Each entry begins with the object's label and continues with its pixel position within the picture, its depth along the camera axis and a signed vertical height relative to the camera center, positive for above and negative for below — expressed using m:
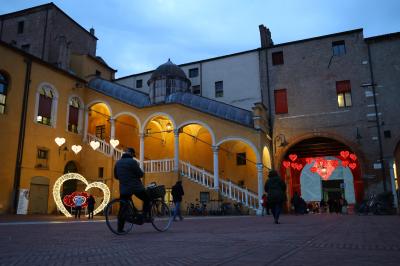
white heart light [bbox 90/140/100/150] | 22.56 +3.94
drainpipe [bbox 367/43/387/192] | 23.22 +5.07
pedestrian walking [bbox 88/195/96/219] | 17.14 +0.15
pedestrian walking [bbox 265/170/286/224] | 10.51 +0.43
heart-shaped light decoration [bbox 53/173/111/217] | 18.31 +0.87
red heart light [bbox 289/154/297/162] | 25.17 +3.37
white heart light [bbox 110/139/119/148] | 21.91 +3.93
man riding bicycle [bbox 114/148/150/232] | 6.68 +0.52
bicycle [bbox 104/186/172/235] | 6.54 -0.09
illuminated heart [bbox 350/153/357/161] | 24.08 +3.22
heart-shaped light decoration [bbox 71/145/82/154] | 22.39 +3.67
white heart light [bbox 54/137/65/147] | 21.16 +3.91
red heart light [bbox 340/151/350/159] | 23.70 +3.35
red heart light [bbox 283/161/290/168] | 25.33 +2.92
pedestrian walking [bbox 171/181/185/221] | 13.39 +0.47
